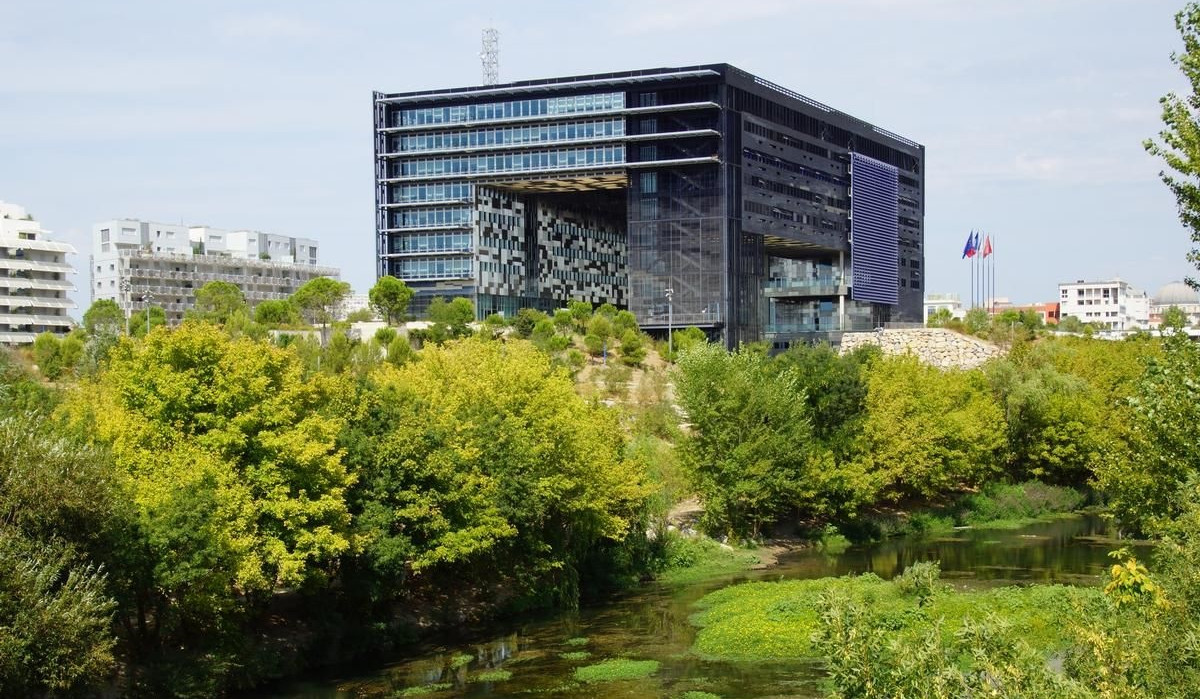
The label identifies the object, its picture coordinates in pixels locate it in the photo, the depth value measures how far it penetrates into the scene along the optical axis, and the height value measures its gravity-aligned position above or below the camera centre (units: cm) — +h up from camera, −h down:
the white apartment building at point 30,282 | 14150 +687
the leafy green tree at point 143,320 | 12389 +198
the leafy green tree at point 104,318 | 11881 +219
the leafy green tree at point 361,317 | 14850 +237
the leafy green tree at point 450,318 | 12619 +188
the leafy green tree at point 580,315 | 14338 +224
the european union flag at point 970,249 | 17568 +1184
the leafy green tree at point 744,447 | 7512 -738
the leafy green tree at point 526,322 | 13738 +137
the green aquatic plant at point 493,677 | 4494 -1298
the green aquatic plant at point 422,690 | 4350 -1307
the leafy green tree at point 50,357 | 10038 -157
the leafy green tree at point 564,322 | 13962 +136
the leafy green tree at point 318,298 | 14175 +457
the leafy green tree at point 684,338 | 13262 -64
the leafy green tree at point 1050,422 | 9438 -751
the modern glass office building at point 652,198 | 14900 +1856
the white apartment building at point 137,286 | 19512 +863
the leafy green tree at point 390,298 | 14275 +449
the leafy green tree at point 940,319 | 17475 +172
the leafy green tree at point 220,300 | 13975 +462
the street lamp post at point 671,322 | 13682 +129
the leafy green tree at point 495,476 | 5162 -674
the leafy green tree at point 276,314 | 13375 +253
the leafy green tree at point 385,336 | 12106 -6
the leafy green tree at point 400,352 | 10256 -152
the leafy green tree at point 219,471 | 4162 -501
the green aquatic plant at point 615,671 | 4466 -1285
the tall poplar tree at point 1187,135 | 2686 +436
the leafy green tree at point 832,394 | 8381 -451
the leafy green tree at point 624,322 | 13850 +129
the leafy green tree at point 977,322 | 16300 +105
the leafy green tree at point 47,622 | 3341 -812
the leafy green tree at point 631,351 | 13188 -202
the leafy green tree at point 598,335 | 13500 -20
